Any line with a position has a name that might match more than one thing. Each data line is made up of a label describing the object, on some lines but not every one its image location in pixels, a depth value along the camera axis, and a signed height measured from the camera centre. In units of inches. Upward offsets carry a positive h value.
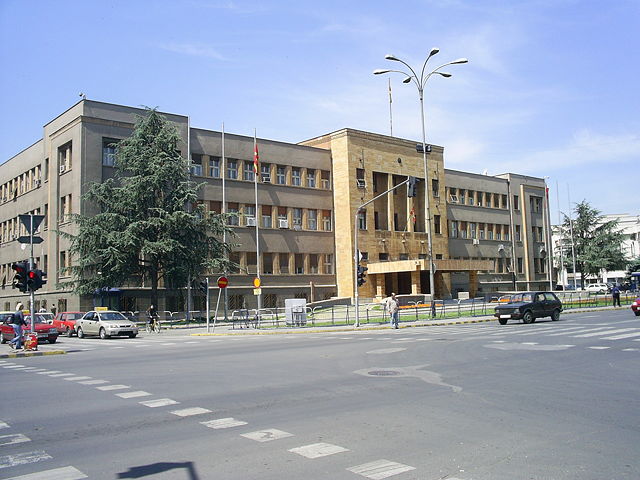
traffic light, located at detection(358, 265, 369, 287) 1309.1 +33.6
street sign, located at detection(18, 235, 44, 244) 938.4 +95.8
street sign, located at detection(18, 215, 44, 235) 951.6 +125.7
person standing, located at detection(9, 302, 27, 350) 896.0 -43.5
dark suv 1161.4 -44.8
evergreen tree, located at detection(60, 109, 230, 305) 1609.3 +194.6
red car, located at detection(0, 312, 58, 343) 1143.6 -57.1
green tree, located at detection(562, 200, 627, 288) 3179.1 +213.9
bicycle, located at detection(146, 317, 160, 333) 1502.2 -71.3
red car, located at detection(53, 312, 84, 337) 1392.7 -53.2
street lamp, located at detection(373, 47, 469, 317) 1350.0 +468.5
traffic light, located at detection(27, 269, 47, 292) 924.6 +32.1
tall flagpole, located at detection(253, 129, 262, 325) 1979.0 +393.2
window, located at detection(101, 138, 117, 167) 1831.9 +435.9
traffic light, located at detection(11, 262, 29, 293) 921.5 +35.5
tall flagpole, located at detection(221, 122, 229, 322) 1988.1 +346.2
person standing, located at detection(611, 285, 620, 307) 1710.1 -40.8
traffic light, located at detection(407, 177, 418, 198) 1169.8 +198.5
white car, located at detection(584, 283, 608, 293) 3464.6 -29.6
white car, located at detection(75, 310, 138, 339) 1266.0 -57.1
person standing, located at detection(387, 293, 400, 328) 1200.8 -44.1
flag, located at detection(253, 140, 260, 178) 1974.7 +431.4
